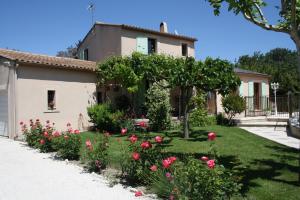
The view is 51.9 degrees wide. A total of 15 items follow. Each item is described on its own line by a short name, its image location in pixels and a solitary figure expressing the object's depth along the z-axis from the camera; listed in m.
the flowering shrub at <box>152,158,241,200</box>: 5.27
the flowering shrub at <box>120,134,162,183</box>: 7.18
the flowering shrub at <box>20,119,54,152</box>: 11.84
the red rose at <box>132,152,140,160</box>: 7.05
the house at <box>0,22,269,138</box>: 16.12
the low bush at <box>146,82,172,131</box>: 18.69
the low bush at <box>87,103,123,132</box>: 17.80
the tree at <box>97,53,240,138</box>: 14.54
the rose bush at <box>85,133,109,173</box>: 8.70
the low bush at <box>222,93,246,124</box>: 20.89
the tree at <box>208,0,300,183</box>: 7.45
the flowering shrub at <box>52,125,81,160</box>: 10.29
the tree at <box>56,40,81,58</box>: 60.81
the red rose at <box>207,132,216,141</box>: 5.54
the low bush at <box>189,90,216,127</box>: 20.25
